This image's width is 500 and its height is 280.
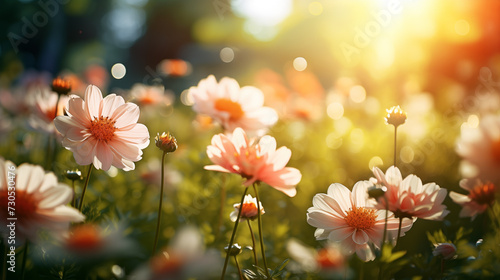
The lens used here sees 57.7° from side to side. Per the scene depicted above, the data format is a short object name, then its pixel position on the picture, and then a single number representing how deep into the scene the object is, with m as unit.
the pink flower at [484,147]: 0.83
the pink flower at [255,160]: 0.77
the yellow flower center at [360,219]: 0.83
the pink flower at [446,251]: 0.78
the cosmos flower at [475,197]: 0.90
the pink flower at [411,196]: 0.77
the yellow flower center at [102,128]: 0.86
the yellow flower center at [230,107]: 1.34
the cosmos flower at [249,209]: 0.90
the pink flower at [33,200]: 0.66
